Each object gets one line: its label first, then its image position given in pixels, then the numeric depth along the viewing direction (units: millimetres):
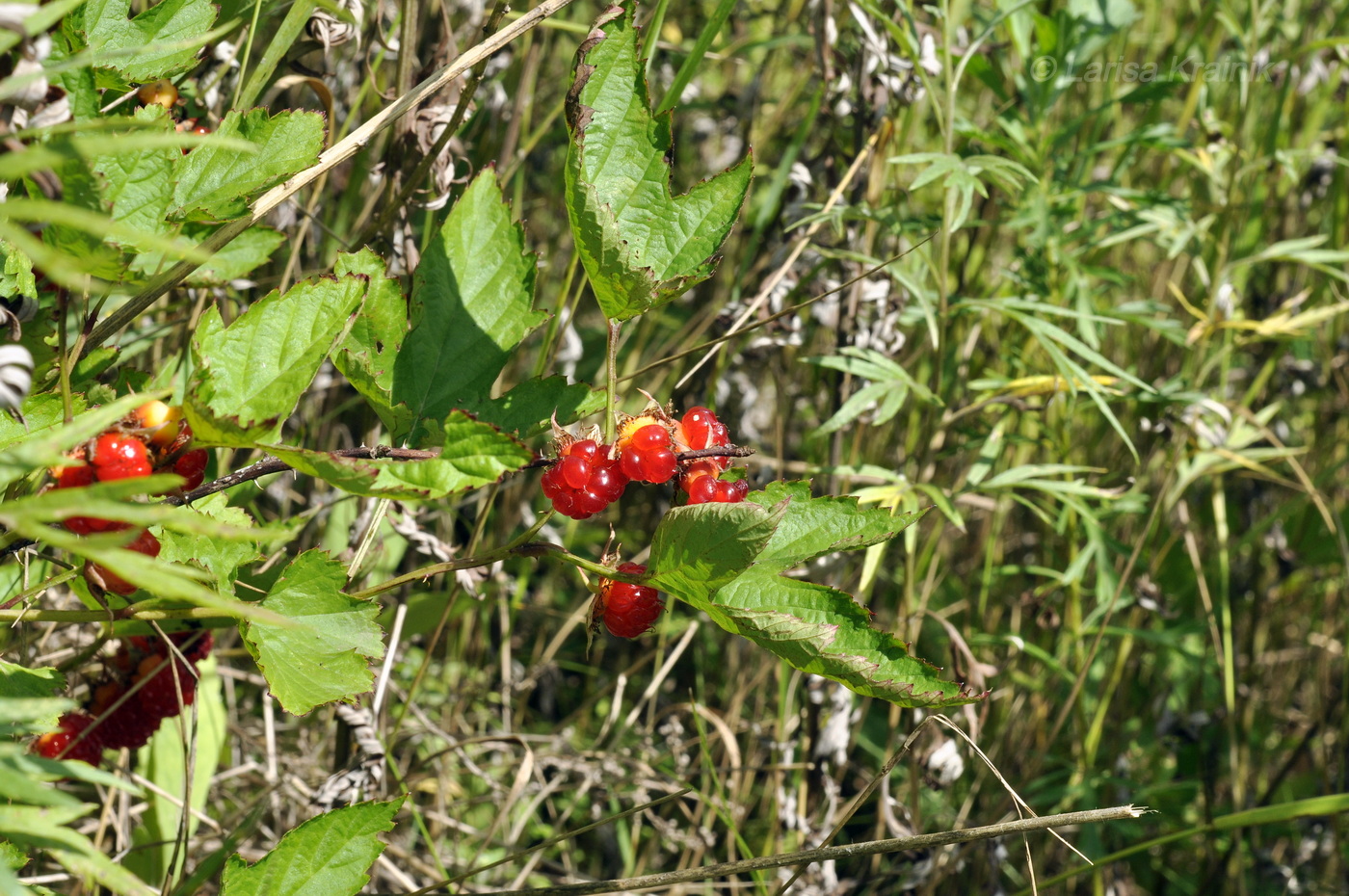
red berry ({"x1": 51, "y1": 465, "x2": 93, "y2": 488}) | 441
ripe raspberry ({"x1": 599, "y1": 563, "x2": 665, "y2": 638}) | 460
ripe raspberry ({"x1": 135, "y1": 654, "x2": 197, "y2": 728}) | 517
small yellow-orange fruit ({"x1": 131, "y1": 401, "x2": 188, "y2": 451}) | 452
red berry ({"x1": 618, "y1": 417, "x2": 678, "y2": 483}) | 457
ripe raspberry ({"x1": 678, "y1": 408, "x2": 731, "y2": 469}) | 470
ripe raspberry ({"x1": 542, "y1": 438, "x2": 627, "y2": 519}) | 458
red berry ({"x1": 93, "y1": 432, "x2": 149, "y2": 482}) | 440
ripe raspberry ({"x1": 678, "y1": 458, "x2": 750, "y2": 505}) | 459
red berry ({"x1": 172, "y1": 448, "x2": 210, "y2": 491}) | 454
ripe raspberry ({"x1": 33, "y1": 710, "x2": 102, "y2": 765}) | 520
